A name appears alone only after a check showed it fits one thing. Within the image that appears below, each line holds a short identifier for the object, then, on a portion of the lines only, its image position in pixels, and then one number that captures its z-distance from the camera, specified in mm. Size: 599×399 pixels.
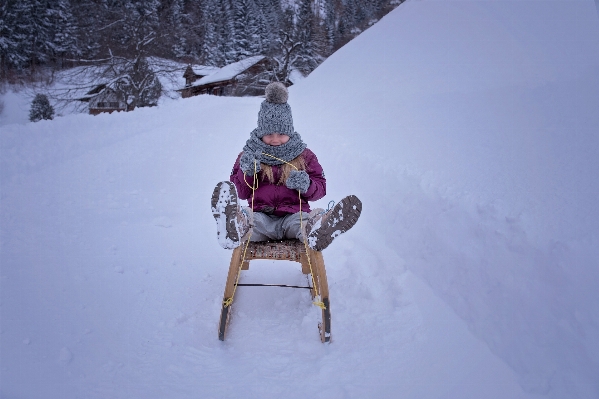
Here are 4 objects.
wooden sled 1893
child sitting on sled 2178
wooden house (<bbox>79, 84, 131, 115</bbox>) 12922
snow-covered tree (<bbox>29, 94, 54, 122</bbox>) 17938
